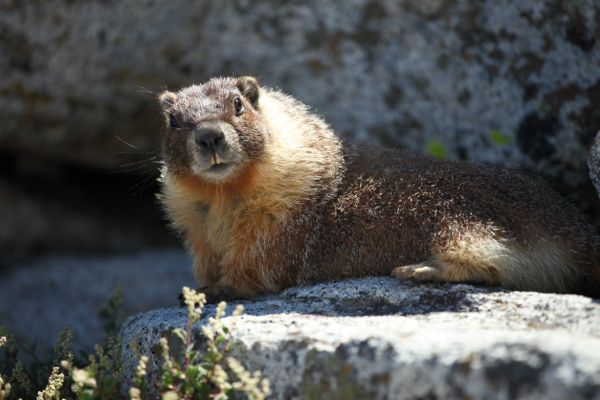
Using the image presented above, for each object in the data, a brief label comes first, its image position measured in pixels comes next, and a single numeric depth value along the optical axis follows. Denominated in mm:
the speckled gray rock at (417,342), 7109
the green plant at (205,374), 8016
